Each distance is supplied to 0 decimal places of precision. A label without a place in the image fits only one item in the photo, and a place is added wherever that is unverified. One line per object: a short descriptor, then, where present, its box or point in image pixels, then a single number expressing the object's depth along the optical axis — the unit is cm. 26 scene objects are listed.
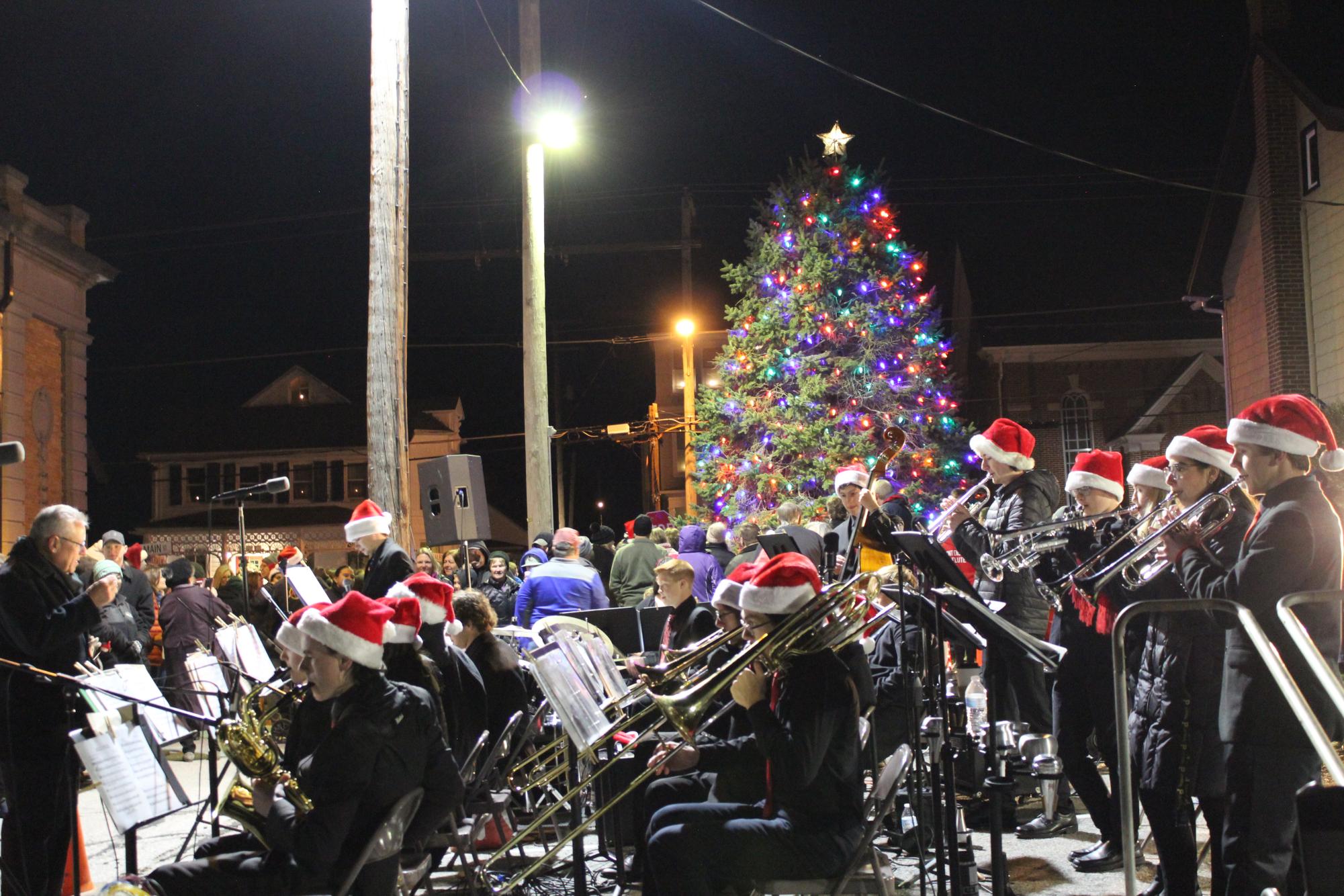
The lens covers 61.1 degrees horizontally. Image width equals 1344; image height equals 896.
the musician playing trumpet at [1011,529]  654
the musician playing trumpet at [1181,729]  470
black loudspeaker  1045
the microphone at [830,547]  827
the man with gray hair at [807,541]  941
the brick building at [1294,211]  1958
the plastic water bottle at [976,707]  661
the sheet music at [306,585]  667
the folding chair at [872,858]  437
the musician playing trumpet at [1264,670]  405
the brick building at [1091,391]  3559
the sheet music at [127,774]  478
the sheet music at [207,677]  685
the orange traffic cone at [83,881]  652
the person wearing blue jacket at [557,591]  985
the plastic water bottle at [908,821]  657
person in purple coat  1066
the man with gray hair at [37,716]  565
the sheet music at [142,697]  534
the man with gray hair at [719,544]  1288
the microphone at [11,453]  535
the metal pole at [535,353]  1423
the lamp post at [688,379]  2608
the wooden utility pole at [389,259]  905
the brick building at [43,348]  2462
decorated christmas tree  2119
